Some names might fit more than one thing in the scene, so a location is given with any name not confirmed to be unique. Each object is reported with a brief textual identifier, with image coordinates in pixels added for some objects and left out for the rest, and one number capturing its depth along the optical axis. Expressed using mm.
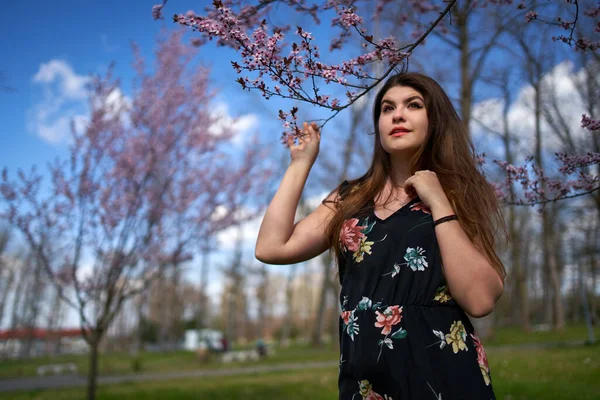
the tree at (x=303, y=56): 1929
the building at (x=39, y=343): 30950
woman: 1427
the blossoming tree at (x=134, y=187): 6977
